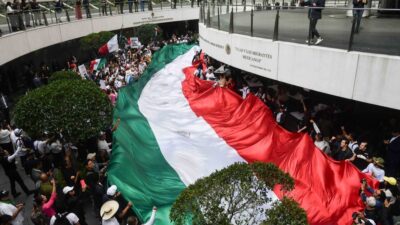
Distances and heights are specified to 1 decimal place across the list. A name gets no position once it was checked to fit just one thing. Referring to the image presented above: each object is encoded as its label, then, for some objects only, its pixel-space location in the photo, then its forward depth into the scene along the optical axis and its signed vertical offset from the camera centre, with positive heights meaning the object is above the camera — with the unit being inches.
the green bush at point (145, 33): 981.3 -135.6
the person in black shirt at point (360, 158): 308.7 -146.3
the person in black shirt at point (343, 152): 312.0 -143.0
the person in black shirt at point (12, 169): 307.7 -147.5
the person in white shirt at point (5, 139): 348.8 -138.6
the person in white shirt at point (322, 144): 330.3 -144.1
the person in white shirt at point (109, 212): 240.2 -142.9
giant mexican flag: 275.4 -153.3
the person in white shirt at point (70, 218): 233.0 -140.1
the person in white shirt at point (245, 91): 492.4 -144.4
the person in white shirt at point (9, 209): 239.9 -138.6
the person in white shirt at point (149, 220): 228.1 -145.1
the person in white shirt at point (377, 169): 282.4 -142.3
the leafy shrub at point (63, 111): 287.1 -96.0
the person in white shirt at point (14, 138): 346.8 -137.3
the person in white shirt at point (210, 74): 586.2 -148.2
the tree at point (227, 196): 153.8 -88.3
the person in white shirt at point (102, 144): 341.4 -141.9
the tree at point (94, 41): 711.7 -109.8
